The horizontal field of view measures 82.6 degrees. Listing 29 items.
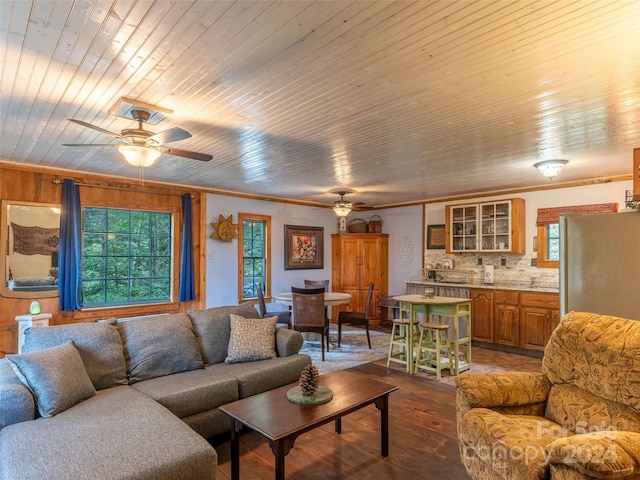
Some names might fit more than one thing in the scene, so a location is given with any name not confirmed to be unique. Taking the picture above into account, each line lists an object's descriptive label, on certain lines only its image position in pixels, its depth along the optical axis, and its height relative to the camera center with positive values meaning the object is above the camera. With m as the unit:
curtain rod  4.59 +0.78
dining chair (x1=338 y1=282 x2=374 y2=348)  5.64 -1.16
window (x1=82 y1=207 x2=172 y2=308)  5.00 -0.19
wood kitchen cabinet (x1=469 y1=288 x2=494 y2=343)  5.62 -1.12
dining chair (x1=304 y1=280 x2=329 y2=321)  6.66 -0.74
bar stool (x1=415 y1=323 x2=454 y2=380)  4.16 -1.33
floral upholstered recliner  1.49 -0.86
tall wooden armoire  7.65 -0.48
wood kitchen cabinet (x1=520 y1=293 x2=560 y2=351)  4.99 -1.04
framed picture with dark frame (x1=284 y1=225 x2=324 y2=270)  7.17 -0.07
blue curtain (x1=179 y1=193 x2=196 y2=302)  5.58 -0.22
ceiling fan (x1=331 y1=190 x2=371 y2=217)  6.06 +0.63
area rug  4.74 -1.59
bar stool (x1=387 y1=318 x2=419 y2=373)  4.41 -1.29
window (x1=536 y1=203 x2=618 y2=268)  5.45 +0.13
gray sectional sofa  1.72 -1.00
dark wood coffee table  1.95 -1.02
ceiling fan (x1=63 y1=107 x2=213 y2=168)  2.60 +0.75
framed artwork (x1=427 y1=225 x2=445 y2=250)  6.89 +0.13
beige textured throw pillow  3.31 -0.90
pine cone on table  2.38 -0.91
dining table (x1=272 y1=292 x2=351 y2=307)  5.50 -0.86
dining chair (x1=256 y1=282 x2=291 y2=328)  5.58 -1.09
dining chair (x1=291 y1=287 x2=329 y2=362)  5.04 -0.93
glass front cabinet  5.71 +0.28
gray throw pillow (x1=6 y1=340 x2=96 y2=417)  2.19 -0.84
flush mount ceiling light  4.11 +0.88
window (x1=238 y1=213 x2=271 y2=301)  6.43 -0.17
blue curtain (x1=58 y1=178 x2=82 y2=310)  4.55 -0.11
